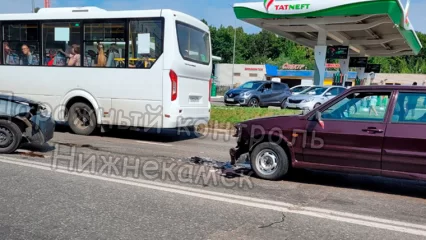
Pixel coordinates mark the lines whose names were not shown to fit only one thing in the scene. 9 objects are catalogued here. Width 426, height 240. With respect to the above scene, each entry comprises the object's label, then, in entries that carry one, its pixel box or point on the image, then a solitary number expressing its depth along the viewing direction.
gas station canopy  21.33
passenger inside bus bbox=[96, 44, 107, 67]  10.28
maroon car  5.61
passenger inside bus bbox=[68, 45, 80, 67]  10.51
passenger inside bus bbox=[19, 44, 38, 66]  10.94
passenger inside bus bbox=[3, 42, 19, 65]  11.11
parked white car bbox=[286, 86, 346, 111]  20.61
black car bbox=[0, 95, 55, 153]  7.77
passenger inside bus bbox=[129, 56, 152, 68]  9.77
